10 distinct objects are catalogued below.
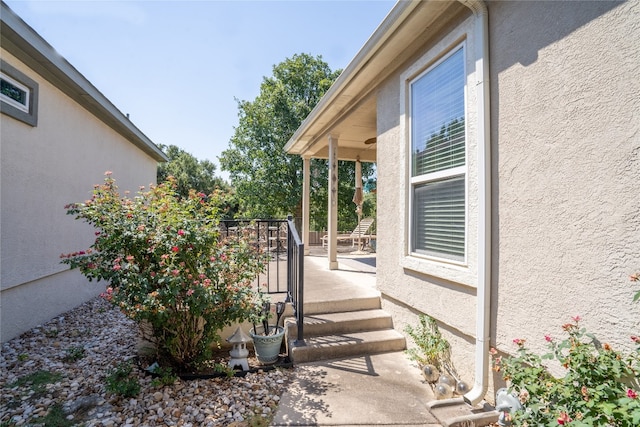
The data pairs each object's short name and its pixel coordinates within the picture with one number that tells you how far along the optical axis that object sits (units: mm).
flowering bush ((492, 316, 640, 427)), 1402
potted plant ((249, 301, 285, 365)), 3189
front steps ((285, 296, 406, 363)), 3250
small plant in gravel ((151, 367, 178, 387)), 2695
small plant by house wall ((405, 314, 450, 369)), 2924
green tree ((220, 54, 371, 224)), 14727
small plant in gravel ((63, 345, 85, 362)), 3280
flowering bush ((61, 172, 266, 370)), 2689
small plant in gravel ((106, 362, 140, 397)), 2537
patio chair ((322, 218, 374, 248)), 9372
